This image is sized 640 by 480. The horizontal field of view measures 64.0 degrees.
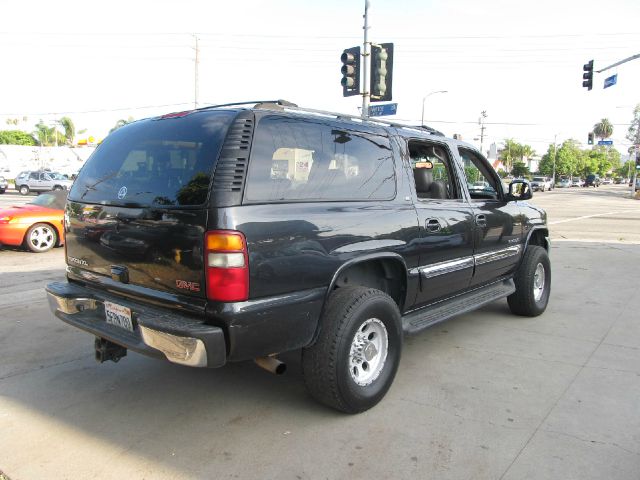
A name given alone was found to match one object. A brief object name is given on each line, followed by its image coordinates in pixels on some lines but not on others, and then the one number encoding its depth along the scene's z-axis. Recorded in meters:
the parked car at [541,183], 54.16
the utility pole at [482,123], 61.18
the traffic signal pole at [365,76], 12.50
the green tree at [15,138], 79.00
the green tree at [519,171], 77.11
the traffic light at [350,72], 11.98
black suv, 2.77
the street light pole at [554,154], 81.62
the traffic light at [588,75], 22.12
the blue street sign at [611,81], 22.30
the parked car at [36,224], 9.89
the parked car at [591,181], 83.12
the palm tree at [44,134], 77.19
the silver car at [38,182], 32.00
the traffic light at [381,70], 11.82
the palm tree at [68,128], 76.00
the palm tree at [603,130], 113.75
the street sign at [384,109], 15.02
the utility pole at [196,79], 28.52
